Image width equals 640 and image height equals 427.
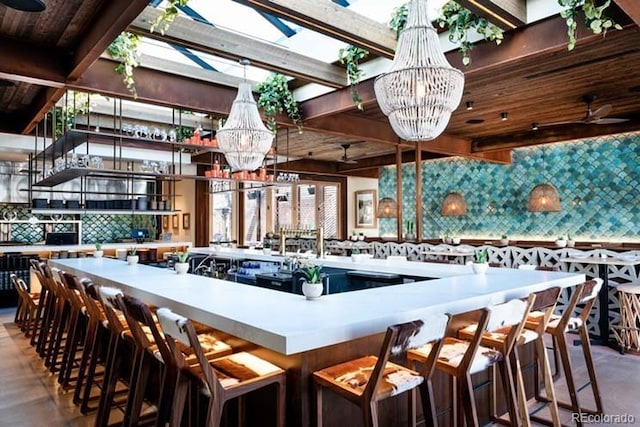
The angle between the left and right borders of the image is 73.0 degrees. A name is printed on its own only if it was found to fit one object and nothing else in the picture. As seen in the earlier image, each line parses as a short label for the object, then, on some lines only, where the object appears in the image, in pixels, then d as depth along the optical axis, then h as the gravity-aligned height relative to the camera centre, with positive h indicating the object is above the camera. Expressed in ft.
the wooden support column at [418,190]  23.70 +1.80
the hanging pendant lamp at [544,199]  24.43 +1.25
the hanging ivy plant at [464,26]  11.78 +5.46
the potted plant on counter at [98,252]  17.88 -1.07
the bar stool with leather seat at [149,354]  6.89 -2.21
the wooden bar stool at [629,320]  15.34 -3.59
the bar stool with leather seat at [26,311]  16.65 -3.64
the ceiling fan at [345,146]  26.95 +5.00
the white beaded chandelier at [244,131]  13.96 +3.05
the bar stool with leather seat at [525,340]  7.81 -2.28
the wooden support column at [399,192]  24.45 +1.76
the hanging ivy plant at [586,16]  9.66 +4.70
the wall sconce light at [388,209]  31.45 +1.01
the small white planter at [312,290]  7.70 -1.18
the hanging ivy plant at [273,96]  17.29 +5.18
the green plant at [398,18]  12.23 +5.81
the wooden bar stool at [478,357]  6.88 -2.31
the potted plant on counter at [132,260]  14.87 -1.17
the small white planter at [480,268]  11.39 -1.21
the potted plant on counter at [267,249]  18.79 -1.11
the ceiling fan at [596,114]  15.15 +3.82
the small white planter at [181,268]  11.86 -1.17
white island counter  5.84 -1.37
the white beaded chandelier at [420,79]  9.25 +3.12
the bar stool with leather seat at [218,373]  5.76 -2.21
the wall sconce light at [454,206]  29.17 +1.11
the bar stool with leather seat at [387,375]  5.68 -2.23
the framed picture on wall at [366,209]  37.65 +1.29
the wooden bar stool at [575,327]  9.14 -2.40
